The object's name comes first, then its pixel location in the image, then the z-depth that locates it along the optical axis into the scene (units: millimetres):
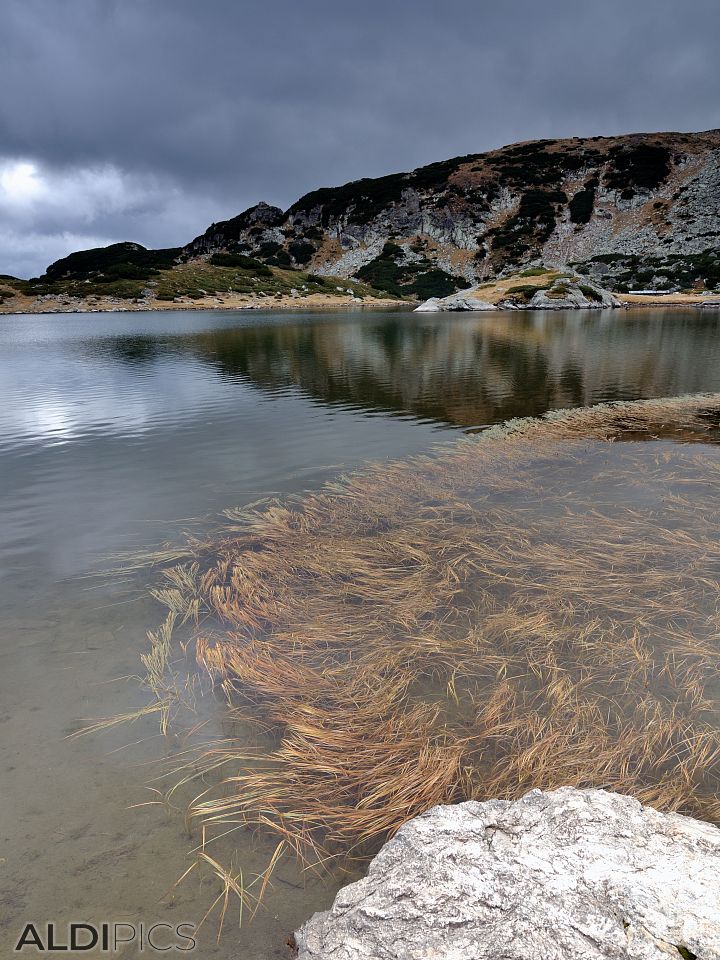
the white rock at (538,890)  1846
